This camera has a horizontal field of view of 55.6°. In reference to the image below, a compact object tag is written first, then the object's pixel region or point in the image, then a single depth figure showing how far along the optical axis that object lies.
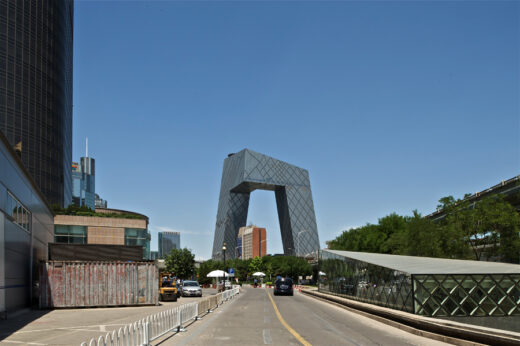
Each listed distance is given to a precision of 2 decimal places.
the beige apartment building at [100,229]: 68.69
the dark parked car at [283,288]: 53.53
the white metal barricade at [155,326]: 10.45
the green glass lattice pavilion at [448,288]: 23.86
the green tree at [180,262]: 79.38
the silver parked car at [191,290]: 51.00
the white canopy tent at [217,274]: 63.38
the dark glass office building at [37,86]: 88.25
